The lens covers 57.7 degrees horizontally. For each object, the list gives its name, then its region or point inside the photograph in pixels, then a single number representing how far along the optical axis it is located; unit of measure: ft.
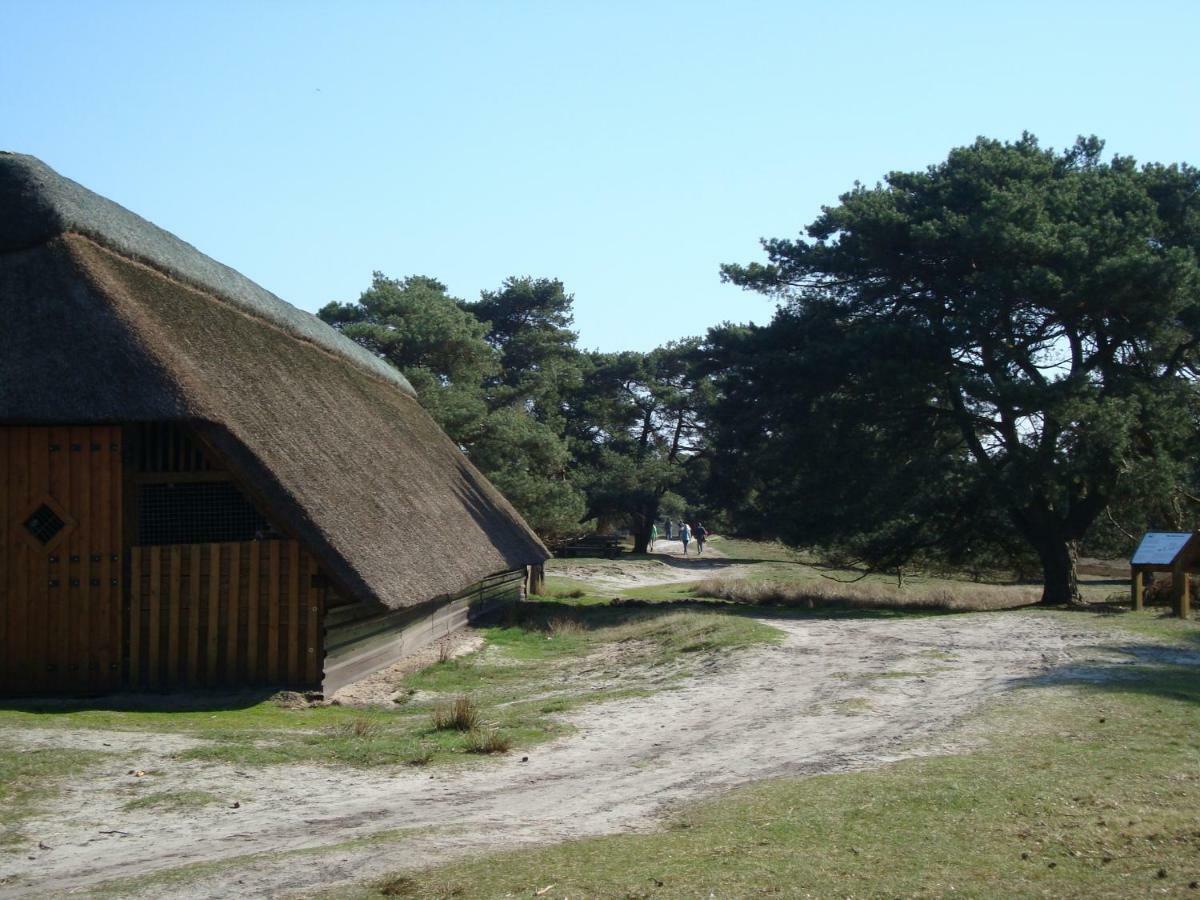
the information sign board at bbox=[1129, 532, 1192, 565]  69.62
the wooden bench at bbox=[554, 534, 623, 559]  181.27
